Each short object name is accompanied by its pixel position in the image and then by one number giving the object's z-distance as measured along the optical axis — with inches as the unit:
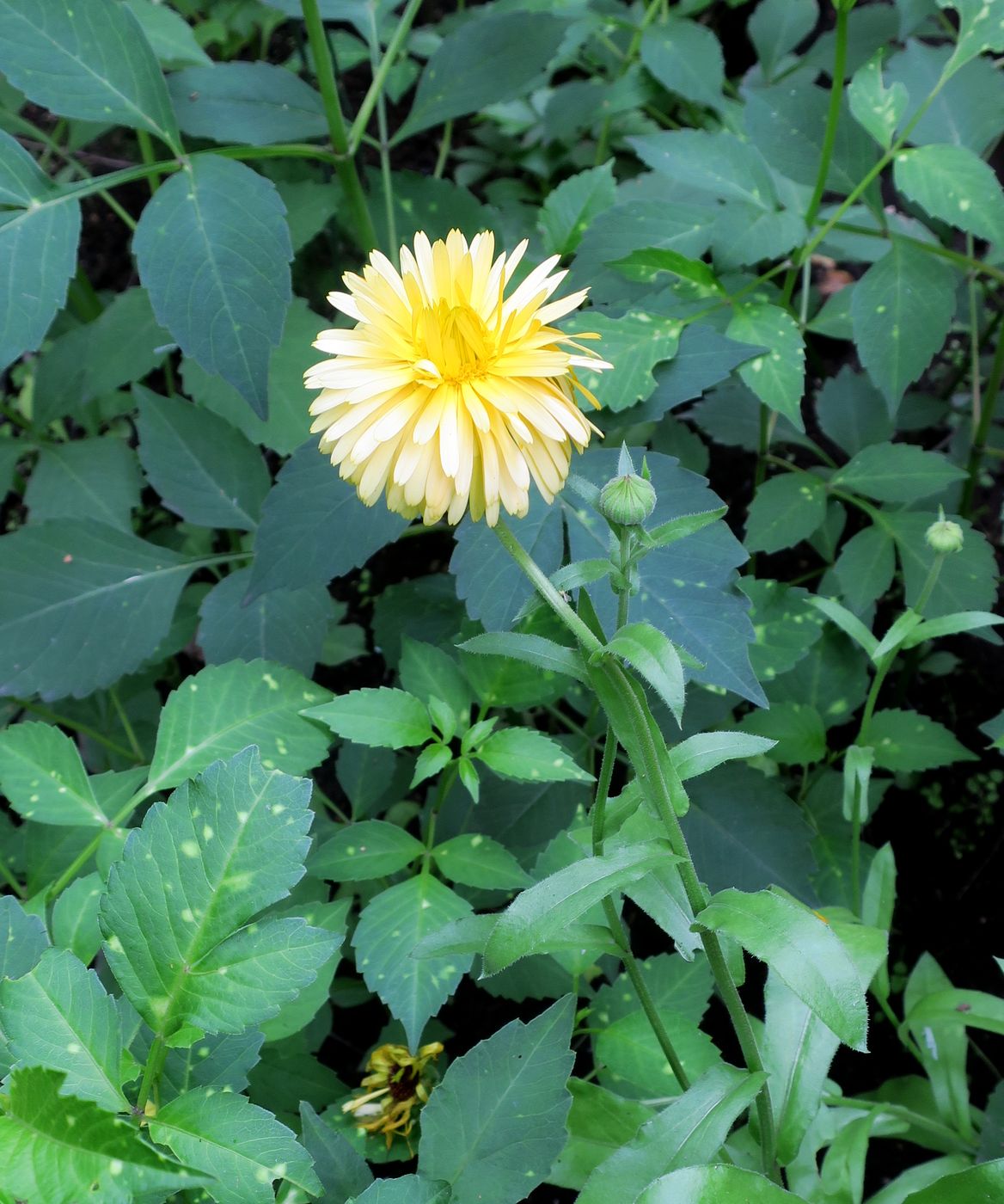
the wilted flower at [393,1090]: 21.0
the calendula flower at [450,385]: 17.5
